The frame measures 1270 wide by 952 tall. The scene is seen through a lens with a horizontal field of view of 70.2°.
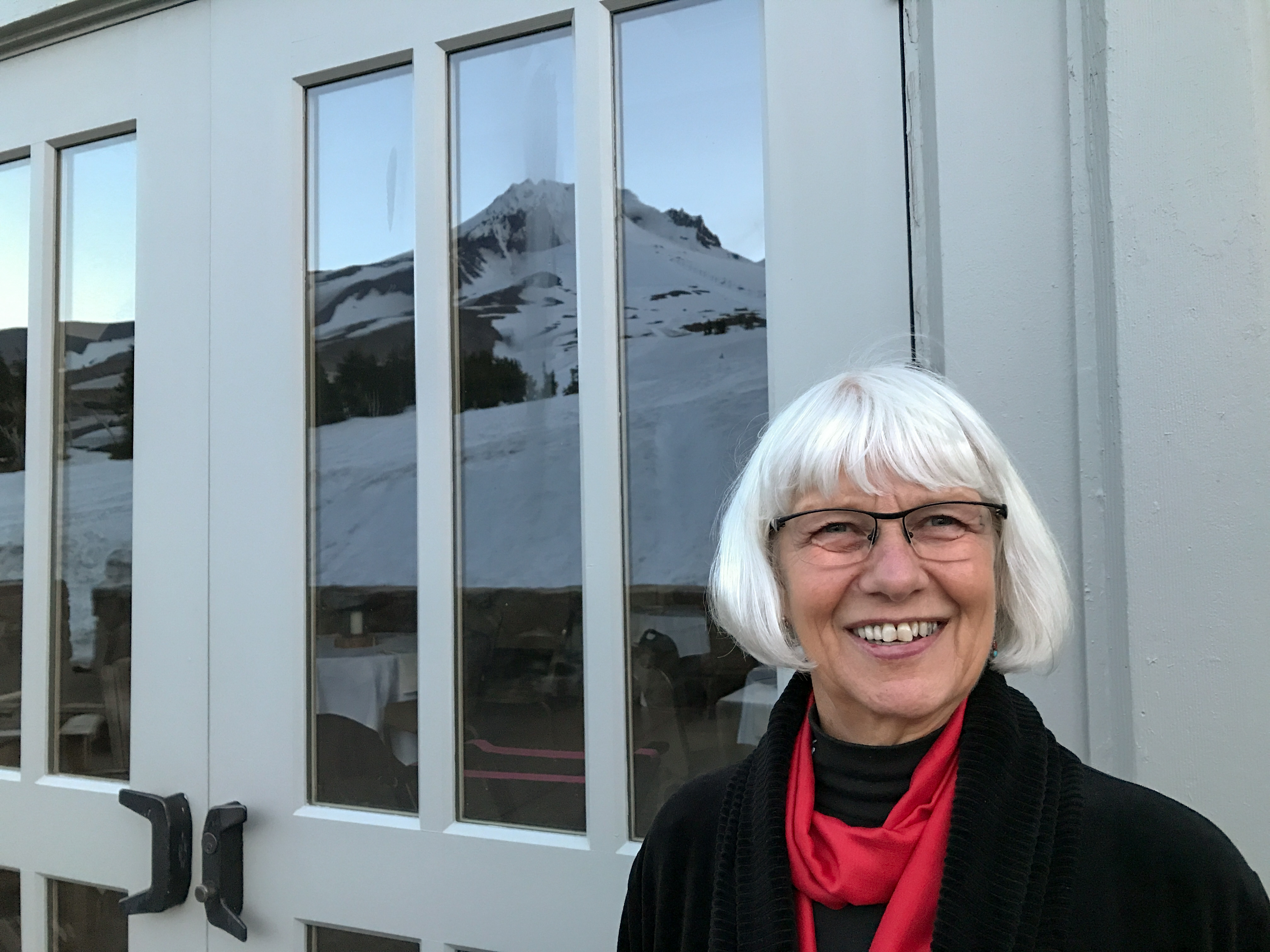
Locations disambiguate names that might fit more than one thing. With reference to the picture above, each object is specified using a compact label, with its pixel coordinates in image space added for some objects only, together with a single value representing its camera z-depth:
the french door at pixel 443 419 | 1.12
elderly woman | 0.64
